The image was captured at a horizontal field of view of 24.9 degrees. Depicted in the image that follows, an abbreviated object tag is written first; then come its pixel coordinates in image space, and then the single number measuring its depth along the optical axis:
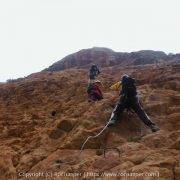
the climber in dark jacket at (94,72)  16.91
